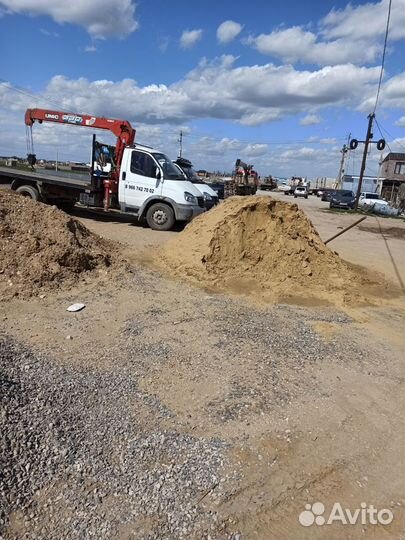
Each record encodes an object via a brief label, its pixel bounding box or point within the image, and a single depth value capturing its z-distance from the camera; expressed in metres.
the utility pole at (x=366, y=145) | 32.44
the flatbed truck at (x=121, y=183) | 13.97
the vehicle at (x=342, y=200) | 35.44
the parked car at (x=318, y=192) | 54.07
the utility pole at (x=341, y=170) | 67.32
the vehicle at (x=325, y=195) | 49.62
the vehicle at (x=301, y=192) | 52.62
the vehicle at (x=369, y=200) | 36.56
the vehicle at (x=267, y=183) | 63.00
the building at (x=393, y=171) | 64.21
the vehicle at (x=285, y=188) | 58.25
